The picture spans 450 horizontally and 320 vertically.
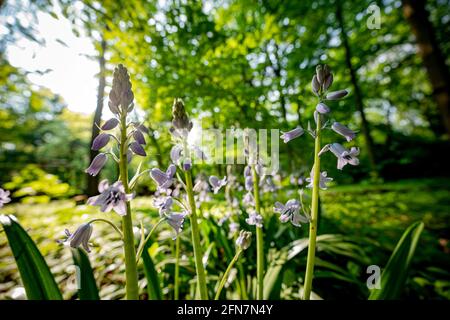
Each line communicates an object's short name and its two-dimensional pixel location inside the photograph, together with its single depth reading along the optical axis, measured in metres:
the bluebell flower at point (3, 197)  0.31
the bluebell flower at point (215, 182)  0.33
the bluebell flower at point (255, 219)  0.32
